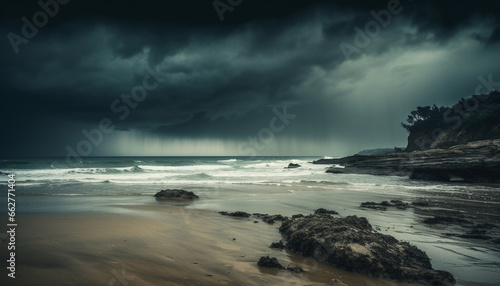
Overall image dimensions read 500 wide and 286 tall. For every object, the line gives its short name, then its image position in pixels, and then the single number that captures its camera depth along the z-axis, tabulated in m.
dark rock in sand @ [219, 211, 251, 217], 8.39
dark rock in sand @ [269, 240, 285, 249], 5.11
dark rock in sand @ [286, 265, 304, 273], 3.90
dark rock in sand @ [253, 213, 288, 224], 7.50
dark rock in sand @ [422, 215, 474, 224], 7.73
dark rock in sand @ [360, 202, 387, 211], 10.03
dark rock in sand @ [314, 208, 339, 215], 8.21
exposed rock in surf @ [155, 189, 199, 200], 12.12
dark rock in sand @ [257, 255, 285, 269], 4.05
